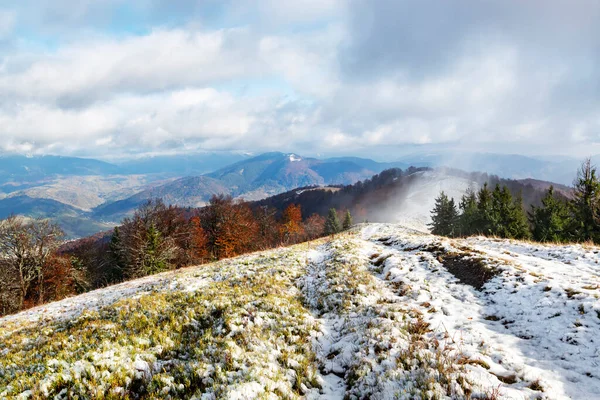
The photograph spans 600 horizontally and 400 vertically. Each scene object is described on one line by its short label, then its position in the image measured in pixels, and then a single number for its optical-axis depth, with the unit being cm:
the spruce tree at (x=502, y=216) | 4322
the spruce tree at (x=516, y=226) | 4391
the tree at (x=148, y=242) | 4025
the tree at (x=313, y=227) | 10399
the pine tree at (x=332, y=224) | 9544
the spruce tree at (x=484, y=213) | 4481
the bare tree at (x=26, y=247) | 3322
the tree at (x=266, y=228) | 7494
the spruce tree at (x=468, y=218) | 5232
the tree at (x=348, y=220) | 9561
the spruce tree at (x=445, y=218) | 6393
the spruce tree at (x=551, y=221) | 3961
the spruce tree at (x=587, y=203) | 3194
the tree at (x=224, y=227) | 4984
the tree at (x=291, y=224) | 8488
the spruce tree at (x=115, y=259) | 5438
